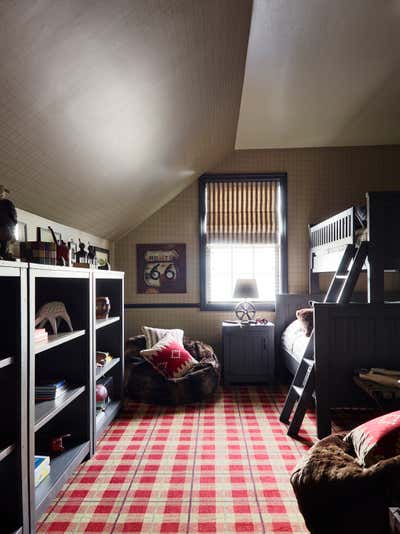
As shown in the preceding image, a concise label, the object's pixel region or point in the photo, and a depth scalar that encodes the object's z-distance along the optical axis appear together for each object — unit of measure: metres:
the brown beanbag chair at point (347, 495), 1.37
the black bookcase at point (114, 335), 3.42
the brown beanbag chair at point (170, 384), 3.53
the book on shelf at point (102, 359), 3.02
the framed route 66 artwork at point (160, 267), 4.80
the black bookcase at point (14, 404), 1.58
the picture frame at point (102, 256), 4.16
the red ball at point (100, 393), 2.91
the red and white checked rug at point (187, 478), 1.85
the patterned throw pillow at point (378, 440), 1.50
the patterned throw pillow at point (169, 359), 3.61
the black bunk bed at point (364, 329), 2.72
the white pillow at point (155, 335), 4.07
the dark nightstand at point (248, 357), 4.16
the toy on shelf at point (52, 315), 2.24
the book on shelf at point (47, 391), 2.17
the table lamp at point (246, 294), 4.31
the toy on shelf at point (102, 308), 3.13
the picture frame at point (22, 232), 2.48
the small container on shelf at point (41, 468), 1.94
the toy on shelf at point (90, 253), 3.34
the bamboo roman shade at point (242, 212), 4.80
